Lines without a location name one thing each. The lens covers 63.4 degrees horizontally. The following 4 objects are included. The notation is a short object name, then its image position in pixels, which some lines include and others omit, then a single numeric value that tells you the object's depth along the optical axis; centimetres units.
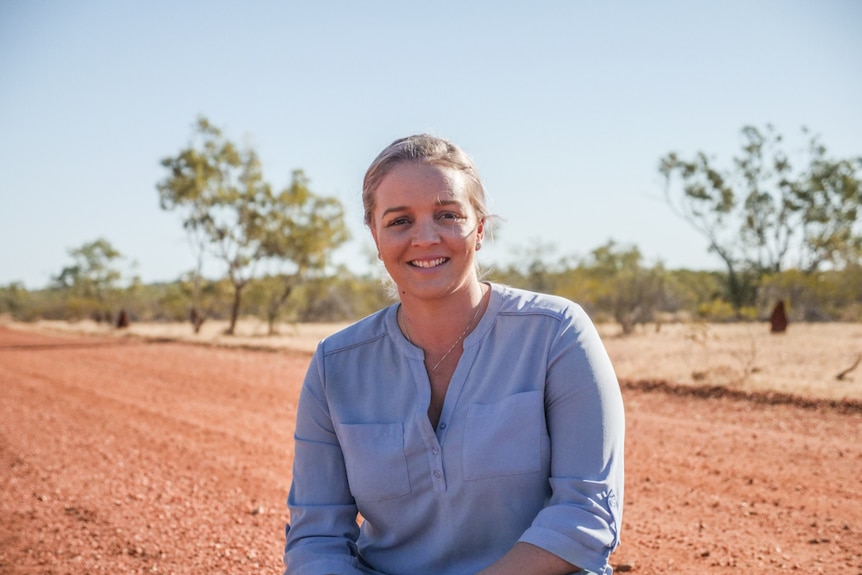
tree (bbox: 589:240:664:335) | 2358
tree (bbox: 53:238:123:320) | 4725
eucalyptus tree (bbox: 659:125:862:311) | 3647
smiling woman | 179
